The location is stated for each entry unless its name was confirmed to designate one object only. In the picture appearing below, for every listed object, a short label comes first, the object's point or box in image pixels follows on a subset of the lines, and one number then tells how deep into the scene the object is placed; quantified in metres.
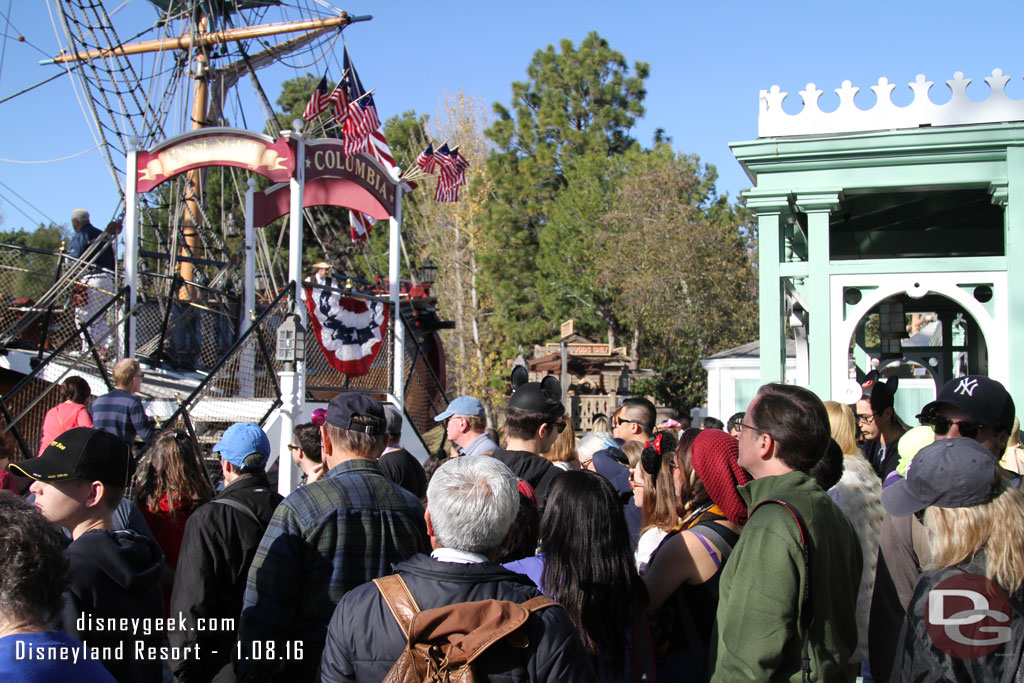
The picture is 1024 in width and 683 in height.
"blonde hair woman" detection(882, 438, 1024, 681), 2.50
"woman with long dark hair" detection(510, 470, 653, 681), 2.85
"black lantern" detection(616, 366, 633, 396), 23.44
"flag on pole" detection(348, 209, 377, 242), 14.48
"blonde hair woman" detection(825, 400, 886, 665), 3.96
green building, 7.80
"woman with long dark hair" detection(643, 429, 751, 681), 3.00
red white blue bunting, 10.36
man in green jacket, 2.58
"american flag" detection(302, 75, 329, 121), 11.71
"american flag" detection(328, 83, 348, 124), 10.96
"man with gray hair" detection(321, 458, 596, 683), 2.19
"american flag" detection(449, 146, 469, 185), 13.27
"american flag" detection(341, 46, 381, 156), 10.98
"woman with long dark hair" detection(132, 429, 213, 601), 4.14
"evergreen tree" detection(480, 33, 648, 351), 34.75
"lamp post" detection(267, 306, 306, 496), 9.11
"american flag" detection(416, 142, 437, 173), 12.71
